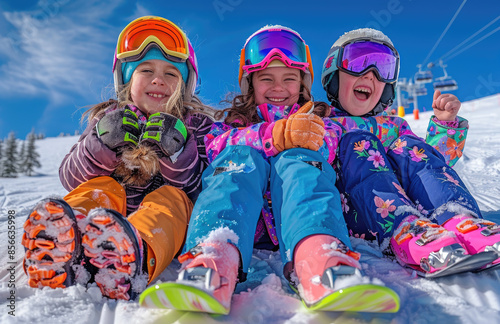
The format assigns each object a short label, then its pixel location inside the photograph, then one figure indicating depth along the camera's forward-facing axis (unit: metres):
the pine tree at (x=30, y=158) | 17.64
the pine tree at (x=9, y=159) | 19.33
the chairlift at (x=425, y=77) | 35.47
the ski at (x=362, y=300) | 0.90
